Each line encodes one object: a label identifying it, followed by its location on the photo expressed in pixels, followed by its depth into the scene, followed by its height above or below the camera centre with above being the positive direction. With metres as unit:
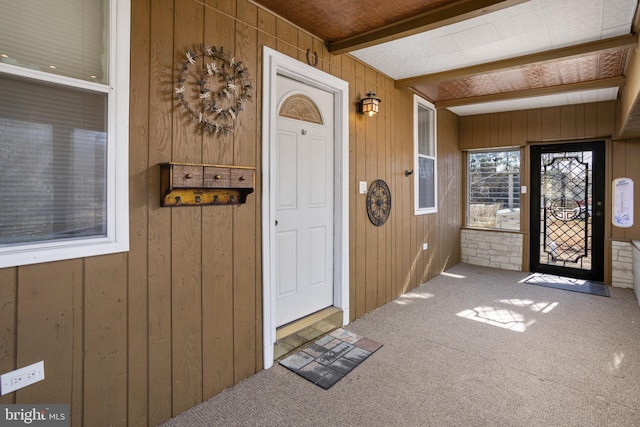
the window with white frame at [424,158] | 4.46 +0.77
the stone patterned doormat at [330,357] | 2.41 -1.11
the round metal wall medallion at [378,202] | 3.59 +0.12
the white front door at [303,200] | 2.77 +0.11
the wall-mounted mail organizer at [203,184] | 1.86 +0.17
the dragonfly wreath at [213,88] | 1.98 +0.76
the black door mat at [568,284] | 4.39 -0.96
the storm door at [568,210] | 4.81 +0.05
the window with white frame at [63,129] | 1.45 +0.39
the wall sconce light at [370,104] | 3.35 +1.07
